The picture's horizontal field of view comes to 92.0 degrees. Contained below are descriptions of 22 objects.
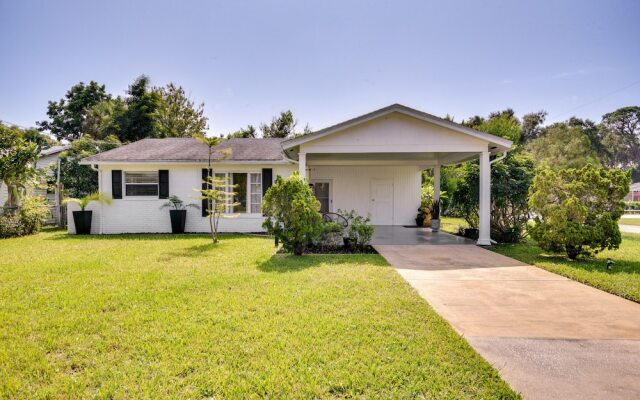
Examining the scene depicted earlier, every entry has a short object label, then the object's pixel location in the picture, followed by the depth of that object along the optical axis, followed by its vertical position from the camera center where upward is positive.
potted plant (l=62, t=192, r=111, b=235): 12.07 -0.62
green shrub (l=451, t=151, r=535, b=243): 10.05 +0.06
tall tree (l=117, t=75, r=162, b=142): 27.40 +7.11
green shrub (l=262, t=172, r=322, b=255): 7.65 -0.43
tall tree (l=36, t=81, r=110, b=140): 37.97 +11.36
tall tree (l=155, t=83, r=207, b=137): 30.44 +8.61
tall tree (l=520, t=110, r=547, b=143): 47.00 +10.90
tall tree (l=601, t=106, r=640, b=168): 50.97 +10.65
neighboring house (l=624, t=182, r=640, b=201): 41.90 +0.15
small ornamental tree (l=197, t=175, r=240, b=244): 10.07 -0.15
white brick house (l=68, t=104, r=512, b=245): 9.18 +1.26
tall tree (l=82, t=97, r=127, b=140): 27.19 +7.90
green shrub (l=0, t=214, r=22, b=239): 11.43 -1.01
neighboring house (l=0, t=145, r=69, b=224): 15.51 +0.49
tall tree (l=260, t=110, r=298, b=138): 31.72 +7.43
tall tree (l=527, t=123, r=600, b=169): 28.61 +4.55
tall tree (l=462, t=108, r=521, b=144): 22.09 +4.97
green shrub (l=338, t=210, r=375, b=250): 8.54 -1.02
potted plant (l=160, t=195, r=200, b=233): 12.17 -0.61
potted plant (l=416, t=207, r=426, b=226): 15.50 -1.09
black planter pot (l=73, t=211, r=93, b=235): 12.09 -0.90
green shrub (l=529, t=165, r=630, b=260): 6.93 -0.35
